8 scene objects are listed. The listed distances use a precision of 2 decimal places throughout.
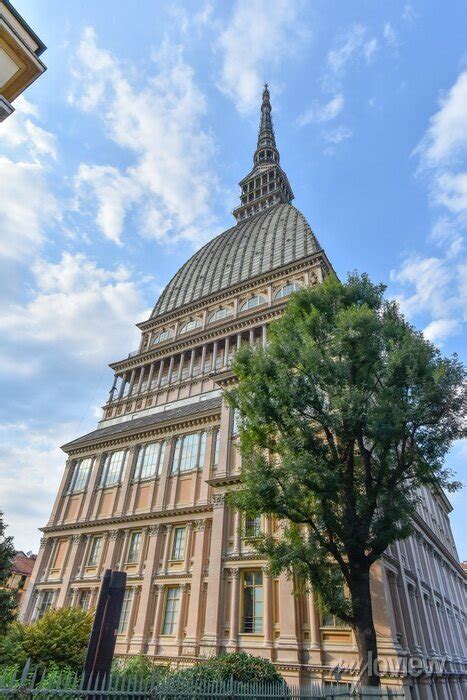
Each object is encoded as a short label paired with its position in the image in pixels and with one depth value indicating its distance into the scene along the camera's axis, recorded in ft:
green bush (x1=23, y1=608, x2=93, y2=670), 61.21
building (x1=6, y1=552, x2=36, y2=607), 196.77
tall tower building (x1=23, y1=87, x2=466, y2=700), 71.31
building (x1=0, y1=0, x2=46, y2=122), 20.97
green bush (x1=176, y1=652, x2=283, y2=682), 47.55
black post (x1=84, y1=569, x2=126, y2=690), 27.25
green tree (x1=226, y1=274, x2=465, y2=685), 48.01
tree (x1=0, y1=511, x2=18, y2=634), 86.53
